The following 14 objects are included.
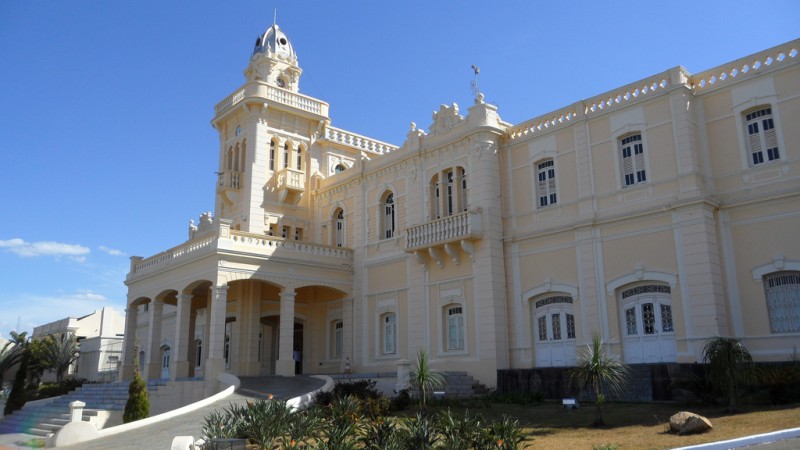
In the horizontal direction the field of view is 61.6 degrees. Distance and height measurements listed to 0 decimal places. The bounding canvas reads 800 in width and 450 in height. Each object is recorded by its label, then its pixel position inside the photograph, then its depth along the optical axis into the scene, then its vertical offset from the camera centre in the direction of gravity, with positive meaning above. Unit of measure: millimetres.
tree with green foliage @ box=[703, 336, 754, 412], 14438 +74
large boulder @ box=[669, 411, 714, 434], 12438 -993
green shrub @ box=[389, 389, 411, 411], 18617 -751
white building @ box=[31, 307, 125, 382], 45531 +2644
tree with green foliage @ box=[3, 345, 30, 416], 26844 -558
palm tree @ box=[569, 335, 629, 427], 14500 -11
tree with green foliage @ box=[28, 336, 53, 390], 42531 +1310
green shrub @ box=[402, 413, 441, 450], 10727 -981
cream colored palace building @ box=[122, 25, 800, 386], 18562 +4597
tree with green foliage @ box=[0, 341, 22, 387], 36406 +1112
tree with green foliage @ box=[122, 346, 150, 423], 19359 -706
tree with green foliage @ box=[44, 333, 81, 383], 44594 +1639
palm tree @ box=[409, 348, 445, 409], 16672 -119
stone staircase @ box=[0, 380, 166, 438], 22047 -1051
